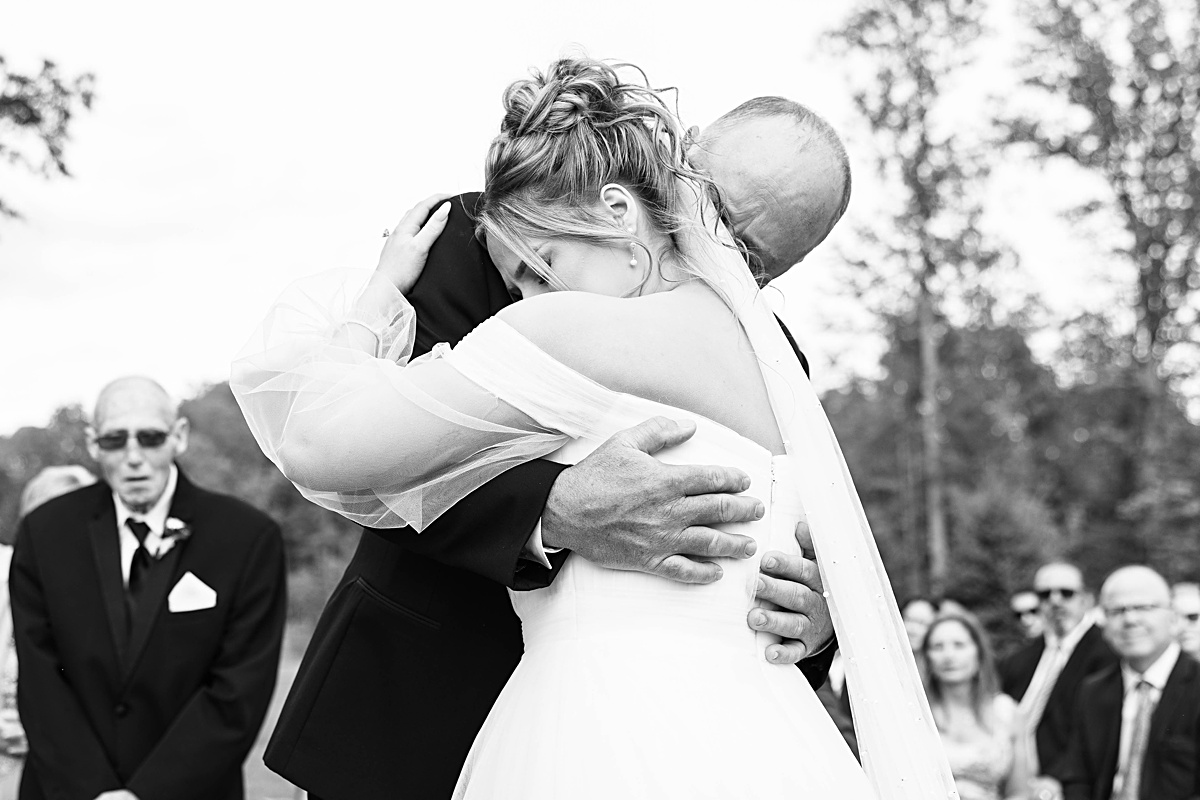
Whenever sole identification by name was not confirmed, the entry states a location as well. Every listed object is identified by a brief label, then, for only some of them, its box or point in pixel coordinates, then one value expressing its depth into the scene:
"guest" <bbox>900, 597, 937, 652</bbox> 11.69
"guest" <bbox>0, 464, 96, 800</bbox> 6.61
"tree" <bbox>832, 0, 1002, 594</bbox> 26.47
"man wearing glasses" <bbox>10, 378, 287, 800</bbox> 5.42
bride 2.48
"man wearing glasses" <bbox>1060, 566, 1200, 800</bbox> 8.61
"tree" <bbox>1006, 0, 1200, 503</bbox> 27.09
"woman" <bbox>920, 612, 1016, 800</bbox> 8.53
